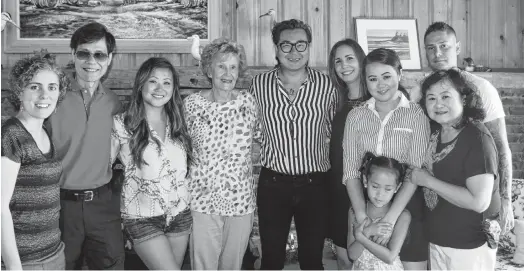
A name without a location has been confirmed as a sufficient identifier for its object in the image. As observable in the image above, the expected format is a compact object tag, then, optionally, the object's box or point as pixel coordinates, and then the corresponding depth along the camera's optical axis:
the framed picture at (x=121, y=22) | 3.63
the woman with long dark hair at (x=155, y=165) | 2.26
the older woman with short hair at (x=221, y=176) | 2.42
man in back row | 2.38
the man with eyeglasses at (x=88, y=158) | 2.25
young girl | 2.15
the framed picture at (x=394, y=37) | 3.84
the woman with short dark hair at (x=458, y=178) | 2.06
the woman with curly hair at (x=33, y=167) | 1.91
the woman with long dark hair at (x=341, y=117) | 2.52
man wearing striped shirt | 2.52
